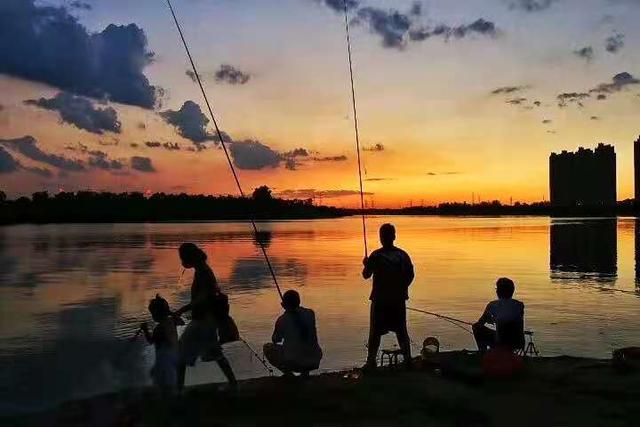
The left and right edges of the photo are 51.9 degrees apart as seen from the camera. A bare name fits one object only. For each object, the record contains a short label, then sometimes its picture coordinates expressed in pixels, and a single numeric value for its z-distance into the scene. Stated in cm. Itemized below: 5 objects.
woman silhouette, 751
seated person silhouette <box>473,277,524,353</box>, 865
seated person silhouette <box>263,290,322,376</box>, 817
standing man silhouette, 865
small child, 678
